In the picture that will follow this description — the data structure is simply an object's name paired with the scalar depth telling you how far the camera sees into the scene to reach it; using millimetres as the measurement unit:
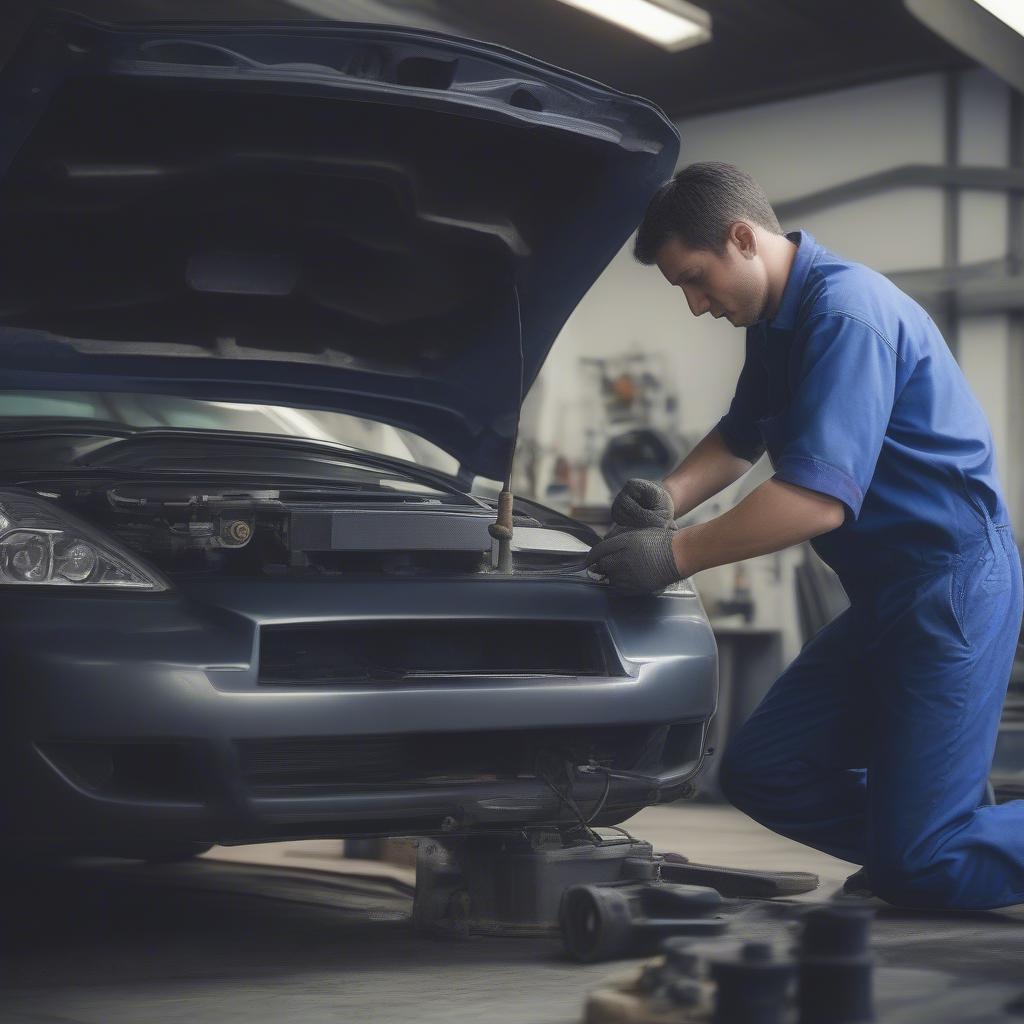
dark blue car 2271
